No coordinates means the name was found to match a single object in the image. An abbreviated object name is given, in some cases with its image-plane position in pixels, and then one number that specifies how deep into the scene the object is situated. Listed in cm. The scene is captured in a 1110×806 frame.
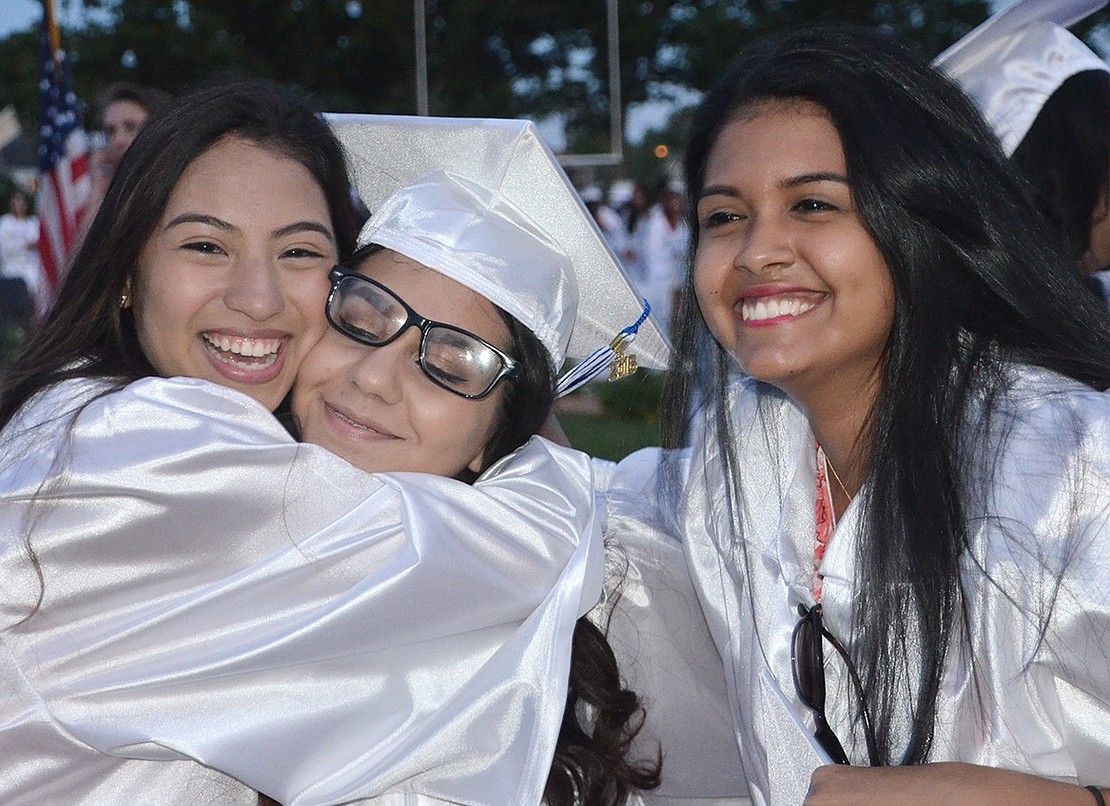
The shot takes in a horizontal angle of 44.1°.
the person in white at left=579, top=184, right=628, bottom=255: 1617
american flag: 890
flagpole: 912
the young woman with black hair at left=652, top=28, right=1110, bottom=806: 238
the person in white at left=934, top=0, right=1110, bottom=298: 391
